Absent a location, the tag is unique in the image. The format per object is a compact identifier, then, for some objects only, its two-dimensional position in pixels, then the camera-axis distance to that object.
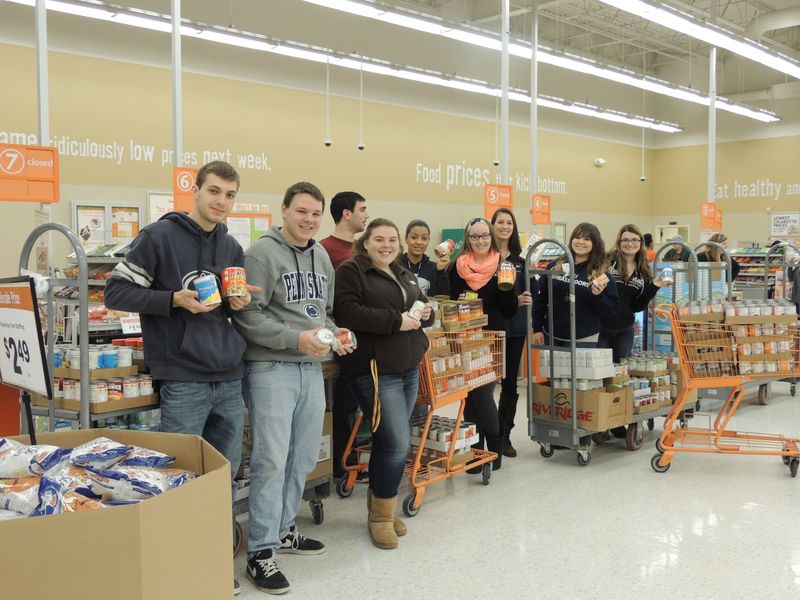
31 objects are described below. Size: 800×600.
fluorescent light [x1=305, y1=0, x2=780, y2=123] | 7.39
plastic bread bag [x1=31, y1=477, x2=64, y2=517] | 1.30
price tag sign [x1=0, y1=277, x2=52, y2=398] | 2.16
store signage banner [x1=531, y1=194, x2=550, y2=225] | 9.12
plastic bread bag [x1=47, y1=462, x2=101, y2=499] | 1.37
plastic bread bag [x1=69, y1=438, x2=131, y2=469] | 1.50
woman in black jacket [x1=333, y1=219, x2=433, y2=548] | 3.56
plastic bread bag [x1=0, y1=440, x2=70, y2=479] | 1.48
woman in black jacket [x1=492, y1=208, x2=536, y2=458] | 5.31
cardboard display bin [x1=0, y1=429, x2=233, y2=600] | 1.15
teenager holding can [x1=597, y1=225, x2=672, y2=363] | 5.59
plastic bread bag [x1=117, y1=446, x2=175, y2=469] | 1.56
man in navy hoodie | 2.88
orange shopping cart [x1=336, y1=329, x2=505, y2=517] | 4.18
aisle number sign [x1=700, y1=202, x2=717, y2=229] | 12.47
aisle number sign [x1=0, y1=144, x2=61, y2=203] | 4.67
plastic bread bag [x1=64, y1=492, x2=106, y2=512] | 1.32
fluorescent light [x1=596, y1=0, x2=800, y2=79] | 7.35
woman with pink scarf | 4.83
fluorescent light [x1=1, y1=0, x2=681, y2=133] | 7.93
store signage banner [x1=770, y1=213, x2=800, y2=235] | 15.12
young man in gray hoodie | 3.14
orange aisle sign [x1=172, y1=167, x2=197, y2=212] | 6.07
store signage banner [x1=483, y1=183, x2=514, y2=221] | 7.82
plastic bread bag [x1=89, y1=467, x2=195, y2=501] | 1.38
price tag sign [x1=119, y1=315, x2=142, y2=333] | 4.68
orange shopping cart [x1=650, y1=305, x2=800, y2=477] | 4.92
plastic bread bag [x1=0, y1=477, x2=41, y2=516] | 1.33
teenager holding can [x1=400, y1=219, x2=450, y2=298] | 5.32
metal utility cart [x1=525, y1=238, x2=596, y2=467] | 5.09
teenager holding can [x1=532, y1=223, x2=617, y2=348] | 5.25
